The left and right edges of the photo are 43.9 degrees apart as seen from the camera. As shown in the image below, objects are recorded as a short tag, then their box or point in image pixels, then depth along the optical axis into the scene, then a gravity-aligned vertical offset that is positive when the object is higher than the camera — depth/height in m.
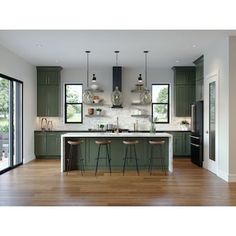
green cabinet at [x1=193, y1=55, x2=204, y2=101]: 7.89 +1.09
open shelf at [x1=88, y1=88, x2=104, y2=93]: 9.49 +0.86
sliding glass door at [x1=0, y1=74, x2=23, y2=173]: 7.10 -0.14
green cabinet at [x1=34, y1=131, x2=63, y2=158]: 9.19 -0.82
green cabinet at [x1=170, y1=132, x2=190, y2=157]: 9.16 -0.80
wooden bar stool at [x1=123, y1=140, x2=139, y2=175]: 7.10 -0.81
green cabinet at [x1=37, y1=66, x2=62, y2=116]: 9.47 +0.80
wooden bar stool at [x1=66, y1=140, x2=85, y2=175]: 7.13 -1.01
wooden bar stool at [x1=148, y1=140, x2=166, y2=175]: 7.11 -1.00
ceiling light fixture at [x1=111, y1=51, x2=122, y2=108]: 7.61 +0.51
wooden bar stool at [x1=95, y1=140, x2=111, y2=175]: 6.99 -0.81
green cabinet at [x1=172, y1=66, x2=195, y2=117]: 9.38 +0.88
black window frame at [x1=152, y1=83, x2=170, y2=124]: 9.78 +0.17
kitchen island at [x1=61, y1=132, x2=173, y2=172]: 7.12 -0.84
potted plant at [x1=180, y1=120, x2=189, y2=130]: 9.48 -0.25
